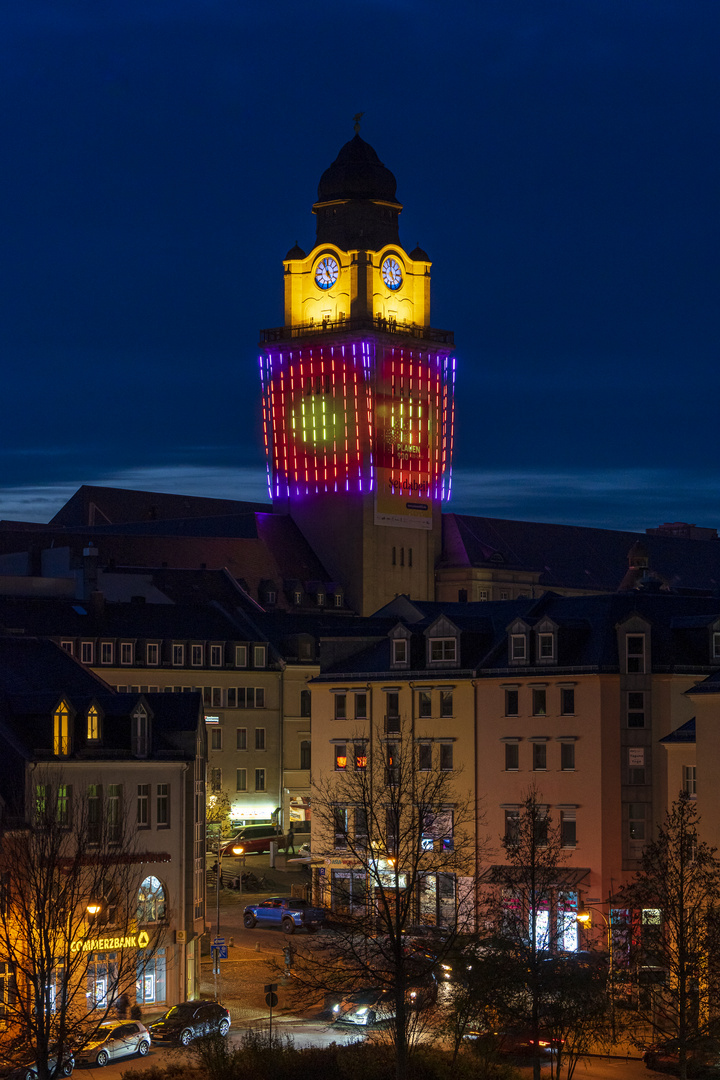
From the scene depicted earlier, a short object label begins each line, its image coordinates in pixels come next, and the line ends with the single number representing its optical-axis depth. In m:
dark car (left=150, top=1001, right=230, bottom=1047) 91.44
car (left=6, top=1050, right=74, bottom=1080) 79.94
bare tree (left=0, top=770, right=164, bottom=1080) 79.69
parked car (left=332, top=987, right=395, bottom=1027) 94.44
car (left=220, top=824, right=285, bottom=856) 146.75
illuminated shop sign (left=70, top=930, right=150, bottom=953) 92.31
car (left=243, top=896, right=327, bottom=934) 118.44
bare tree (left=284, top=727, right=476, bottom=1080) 87.38
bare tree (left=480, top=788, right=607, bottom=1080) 88.25
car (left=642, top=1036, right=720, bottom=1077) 84.85
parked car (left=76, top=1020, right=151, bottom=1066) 87.50
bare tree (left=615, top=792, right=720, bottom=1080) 85.25
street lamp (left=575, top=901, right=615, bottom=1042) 90.50
